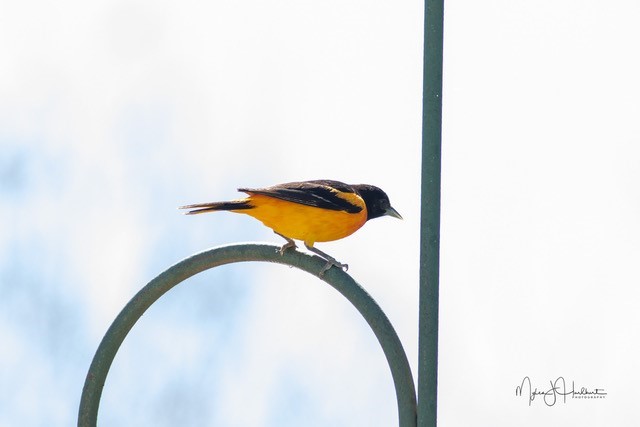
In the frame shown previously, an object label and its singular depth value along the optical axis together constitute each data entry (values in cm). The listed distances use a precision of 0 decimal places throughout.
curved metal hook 1063
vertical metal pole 916
